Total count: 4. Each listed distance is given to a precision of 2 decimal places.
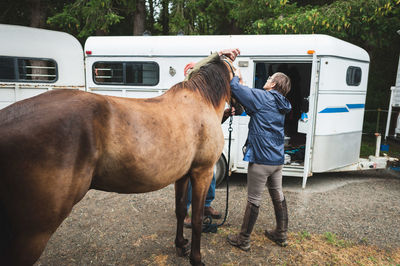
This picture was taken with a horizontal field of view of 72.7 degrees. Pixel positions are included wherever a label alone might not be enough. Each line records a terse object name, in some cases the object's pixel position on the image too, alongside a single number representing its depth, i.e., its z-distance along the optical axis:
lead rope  3.34
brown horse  1.50
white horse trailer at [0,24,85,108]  4.78
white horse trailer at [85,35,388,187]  4.49
